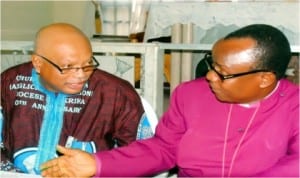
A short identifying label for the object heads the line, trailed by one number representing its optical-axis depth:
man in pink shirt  1.21
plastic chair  1.60
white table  0.97
